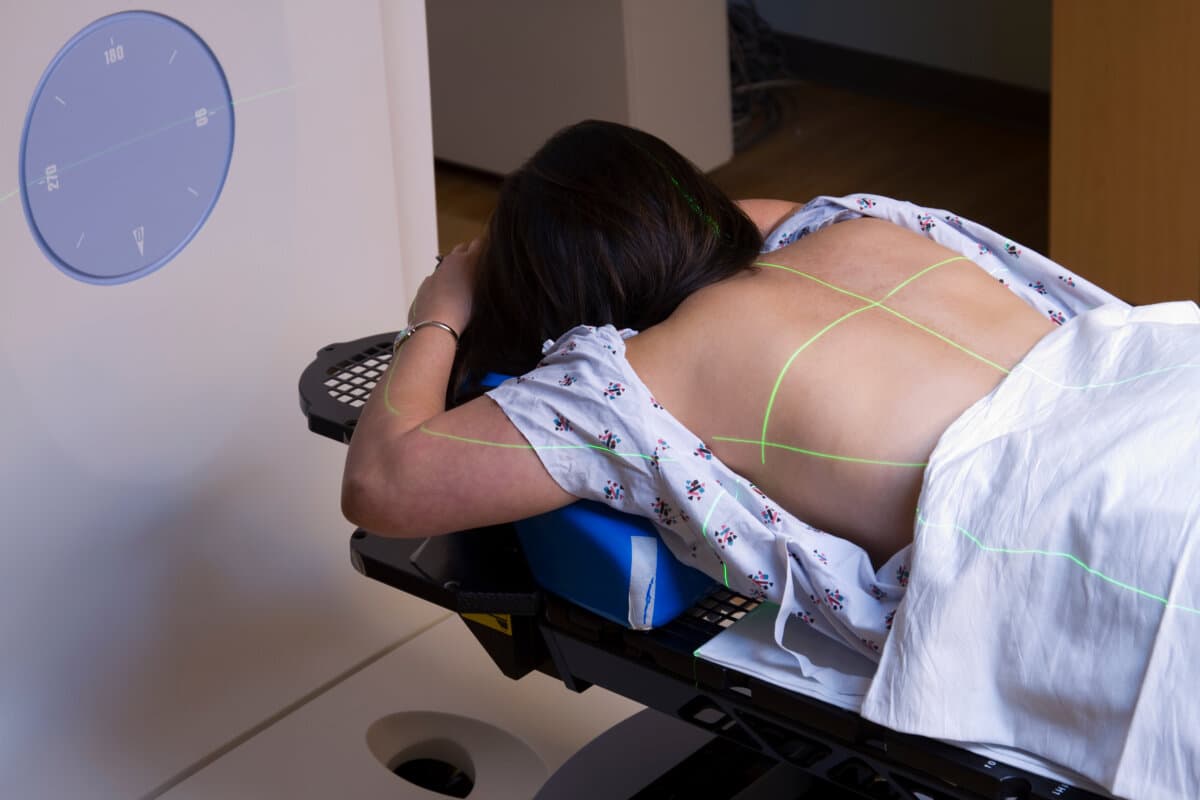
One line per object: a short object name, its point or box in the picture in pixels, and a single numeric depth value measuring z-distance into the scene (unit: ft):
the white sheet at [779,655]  8.56
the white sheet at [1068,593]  8.05
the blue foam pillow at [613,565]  8.76
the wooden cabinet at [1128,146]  13.33
